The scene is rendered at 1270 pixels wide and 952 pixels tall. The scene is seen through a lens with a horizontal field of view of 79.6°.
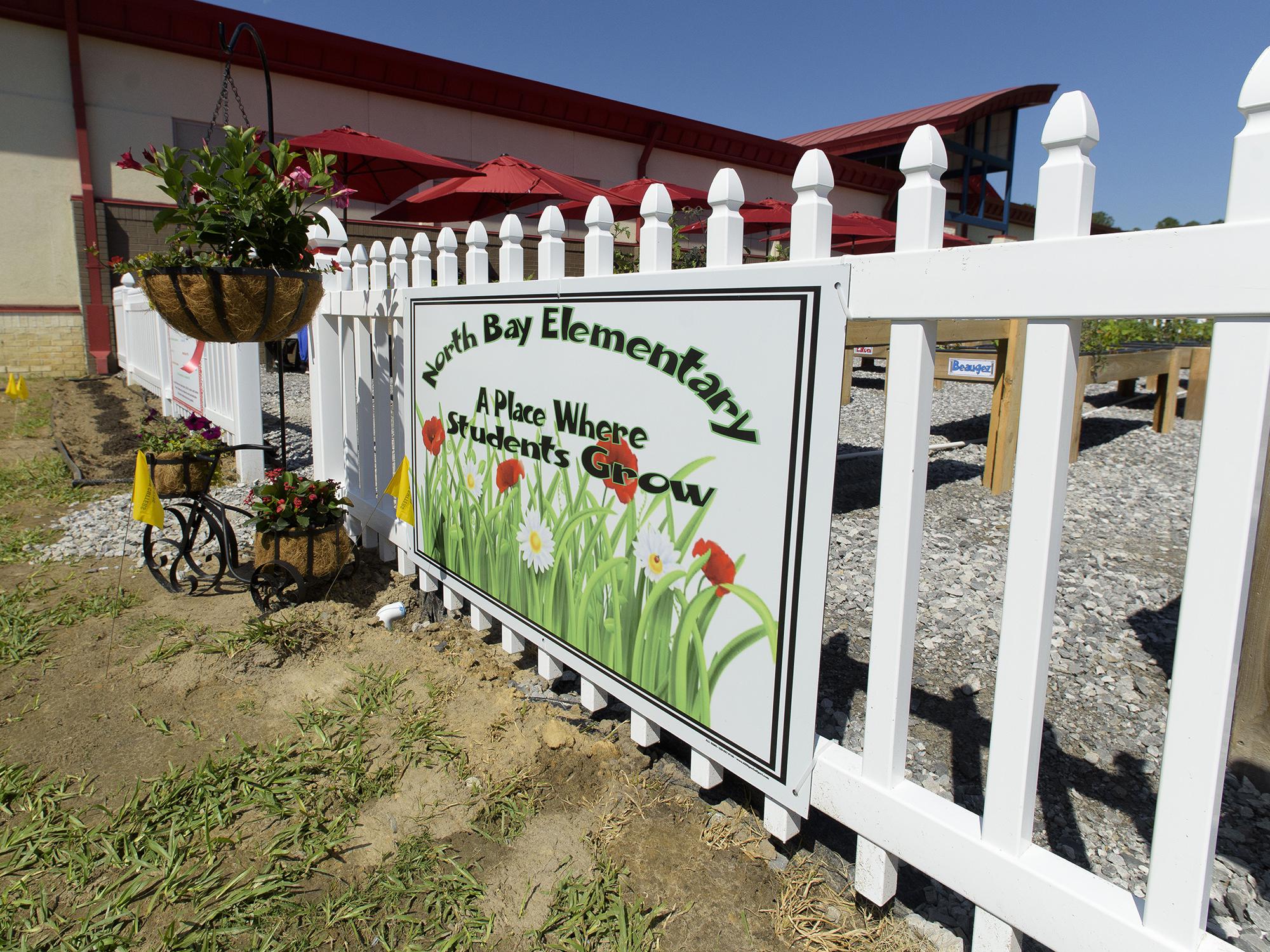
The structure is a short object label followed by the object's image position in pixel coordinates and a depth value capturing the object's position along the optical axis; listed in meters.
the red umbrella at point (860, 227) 9.00
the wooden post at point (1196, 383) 7.64
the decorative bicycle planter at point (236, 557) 3.39
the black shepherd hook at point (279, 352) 3.63
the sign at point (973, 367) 5.71
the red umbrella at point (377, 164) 7.79
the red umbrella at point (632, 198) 9.18
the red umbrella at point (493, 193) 7.59
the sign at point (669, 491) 1.70
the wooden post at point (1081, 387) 6.24
